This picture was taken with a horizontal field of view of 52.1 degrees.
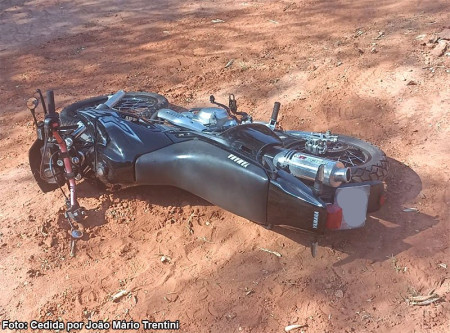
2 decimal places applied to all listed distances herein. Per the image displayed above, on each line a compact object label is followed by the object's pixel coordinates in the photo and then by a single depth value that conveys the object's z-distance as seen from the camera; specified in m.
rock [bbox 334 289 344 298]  3.38
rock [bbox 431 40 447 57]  6.38
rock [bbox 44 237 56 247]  4.06
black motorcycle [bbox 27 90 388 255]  3.43
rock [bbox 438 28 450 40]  6.58
